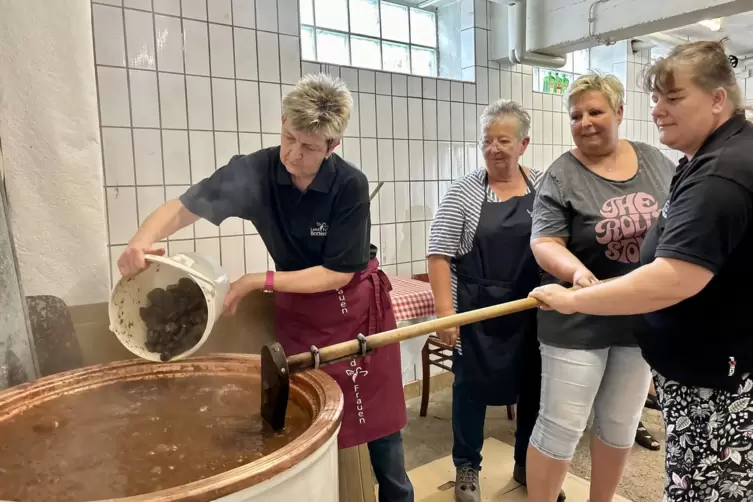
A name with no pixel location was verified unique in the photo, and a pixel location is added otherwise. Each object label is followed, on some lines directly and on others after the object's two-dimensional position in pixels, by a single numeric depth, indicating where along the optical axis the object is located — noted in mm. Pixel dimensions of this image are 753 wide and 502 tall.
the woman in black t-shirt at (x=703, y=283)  1125
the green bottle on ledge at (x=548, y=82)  3558
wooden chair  2688
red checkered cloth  2188
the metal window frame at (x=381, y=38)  2783
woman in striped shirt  1963
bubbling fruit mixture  915
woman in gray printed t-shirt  1647
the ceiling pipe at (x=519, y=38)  2986
